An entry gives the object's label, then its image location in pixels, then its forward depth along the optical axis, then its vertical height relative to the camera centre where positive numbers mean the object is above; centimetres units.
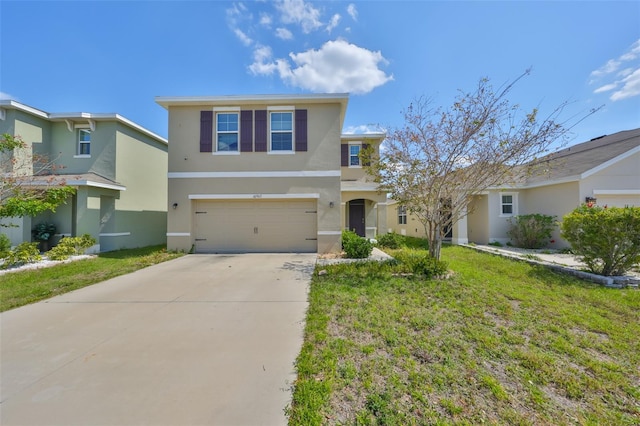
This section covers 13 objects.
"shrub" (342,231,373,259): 858 -103
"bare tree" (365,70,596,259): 664 +153
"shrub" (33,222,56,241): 1065 -63
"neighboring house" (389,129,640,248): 1072 +119
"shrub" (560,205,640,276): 616 -51
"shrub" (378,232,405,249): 1178 -110
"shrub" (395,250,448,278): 631 -122
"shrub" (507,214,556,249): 1141 -56
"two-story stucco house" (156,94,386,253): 1020 +234
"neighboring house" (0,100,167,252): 1052 +222
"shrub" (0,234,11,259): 876 -95
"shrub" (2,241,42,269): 788 -121
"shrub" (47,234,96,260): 892 -112
